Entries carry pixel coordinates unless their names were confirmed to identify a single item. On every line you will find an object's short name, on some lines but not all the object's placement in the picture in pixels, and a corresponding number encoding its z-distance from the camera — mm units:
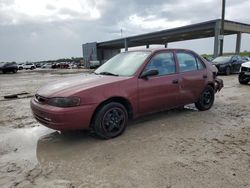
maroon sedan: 3639
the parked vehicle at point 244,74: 10391
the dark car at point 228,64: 15594
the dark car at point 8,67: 29744
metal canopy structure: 27375
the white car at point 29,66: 50094
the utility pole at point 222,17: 20961
